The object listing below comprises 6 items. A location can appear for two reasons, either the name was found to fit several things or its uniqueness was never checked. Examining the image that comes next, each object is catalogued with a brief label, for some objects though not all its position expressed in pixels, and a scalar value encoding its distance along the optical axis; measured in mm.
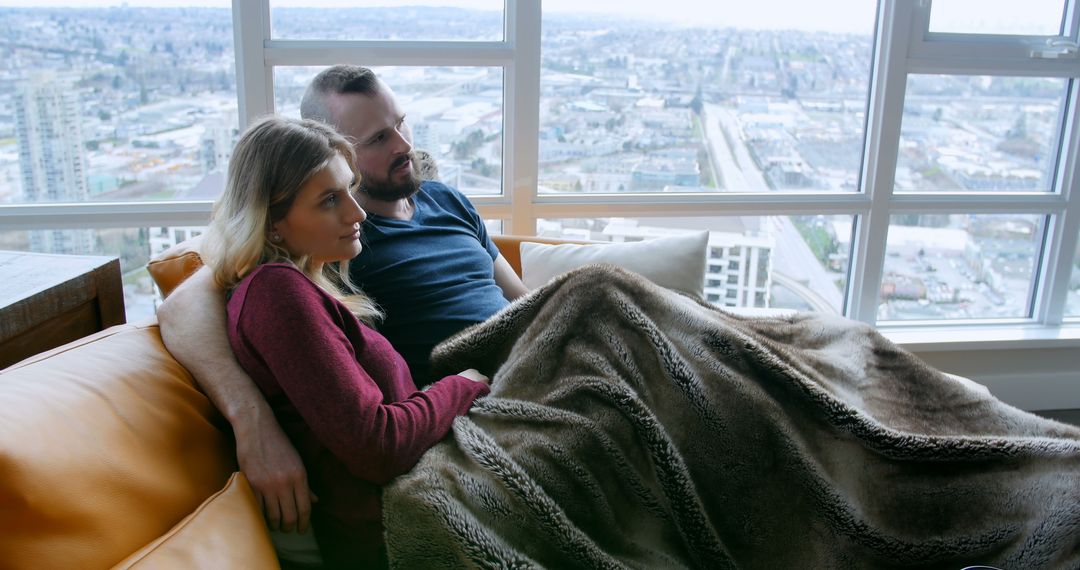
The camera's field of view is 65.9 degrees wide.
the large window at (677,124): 2467
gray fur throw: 1179
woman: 1230
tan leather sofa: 939
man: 1854
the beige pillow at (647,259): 2178
